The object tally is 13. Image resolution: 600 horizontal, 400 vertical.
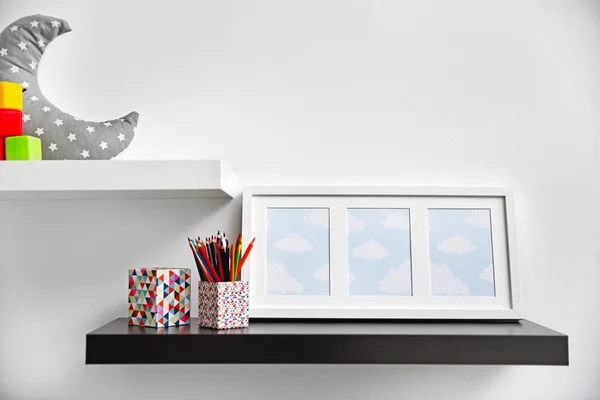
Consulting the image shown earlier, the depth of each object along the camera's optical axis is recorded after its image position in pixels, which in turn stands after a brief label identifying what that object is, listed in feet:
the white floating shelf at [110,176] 3.07
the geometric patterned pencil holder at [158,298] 3.23
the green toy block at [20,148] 3.17
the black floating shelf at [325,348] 2.95
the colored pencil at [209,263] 3.20
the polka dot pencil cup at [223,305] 3.14
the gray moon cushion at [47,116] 3.38
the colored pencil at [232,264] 3.22
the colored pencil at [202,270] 3.22
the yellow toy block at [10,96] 3.23
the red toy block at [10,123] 3.22
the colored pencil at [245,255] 3.26
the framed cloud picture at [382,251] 3.58
